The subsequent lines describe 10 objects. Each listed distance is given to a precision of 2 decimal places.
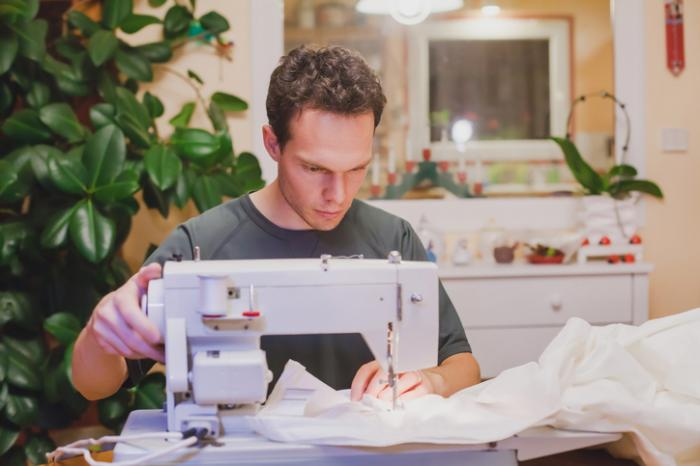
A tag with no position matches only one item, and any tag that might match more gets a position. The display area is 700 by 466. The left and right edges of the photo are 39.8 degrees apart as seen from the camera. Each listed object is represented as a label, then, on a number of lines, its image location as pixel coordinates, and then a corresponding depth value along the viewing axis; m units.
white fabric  1.31
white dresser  3.26
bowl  3.39
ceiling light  3.64
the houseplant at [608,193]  3.53
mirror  3.70
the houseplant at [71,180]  2.91
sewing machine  1.35
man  1.51
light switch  3.71
